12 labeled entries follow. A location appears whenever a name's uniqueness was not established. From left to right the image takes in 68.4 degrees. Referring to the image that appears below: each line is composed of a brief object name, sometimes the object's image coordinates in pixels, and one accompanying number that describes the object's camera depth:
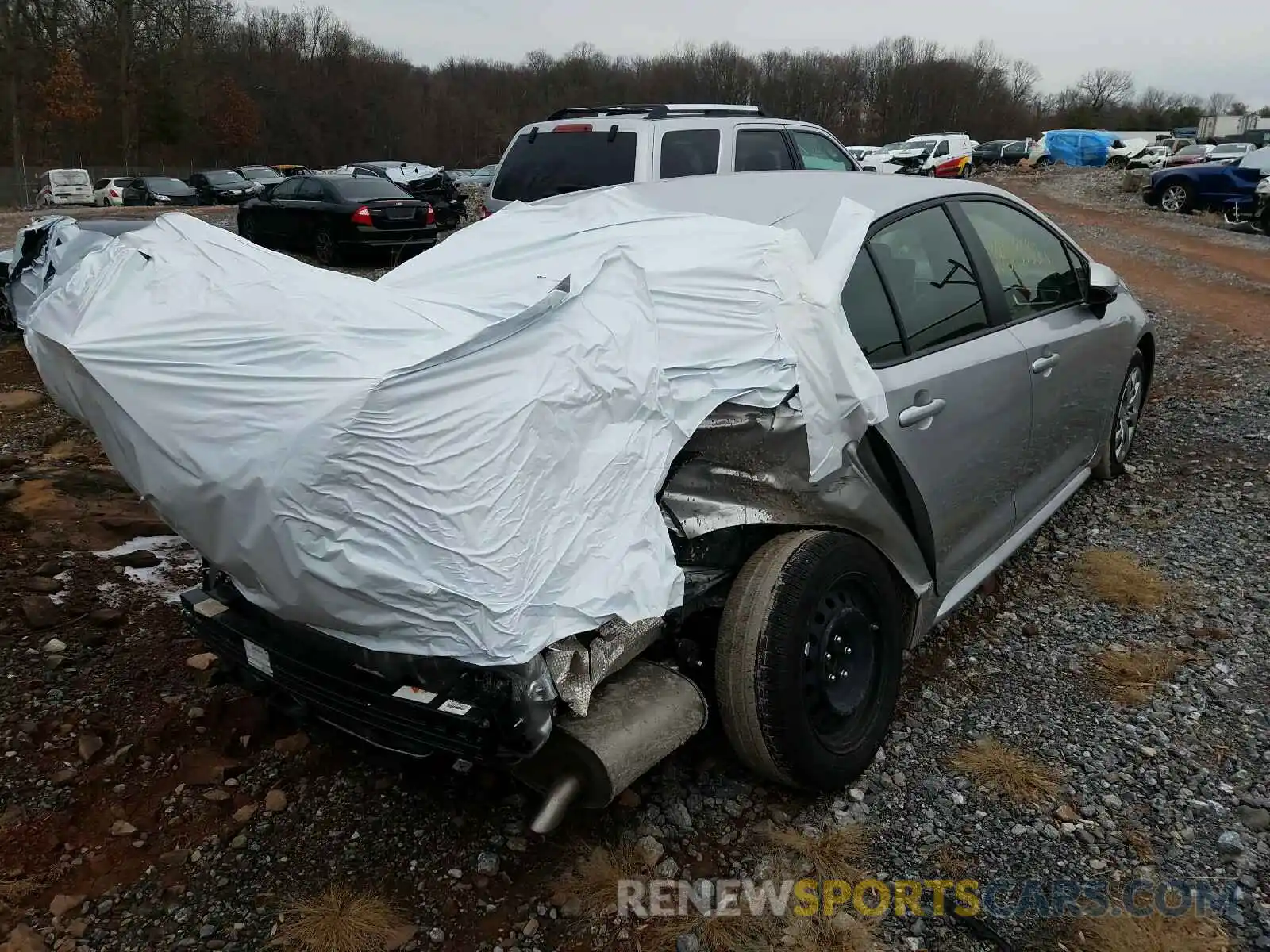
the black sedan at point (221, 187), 30.67
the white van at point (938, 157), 30.30
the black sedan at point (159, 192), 31.31
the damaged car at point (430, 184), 21.17
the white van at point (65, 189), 32.88
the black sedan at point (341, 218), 14.04
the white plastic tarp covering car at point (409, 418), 1.87
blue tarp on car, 39.25
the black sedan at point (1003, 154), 42.53
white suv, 7.37
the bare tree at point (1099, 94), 83.06
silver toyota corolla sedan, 2.52
